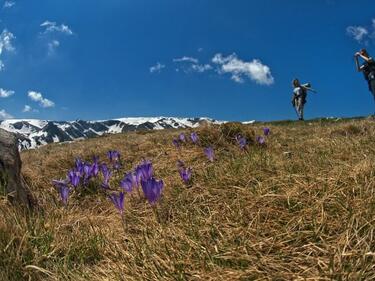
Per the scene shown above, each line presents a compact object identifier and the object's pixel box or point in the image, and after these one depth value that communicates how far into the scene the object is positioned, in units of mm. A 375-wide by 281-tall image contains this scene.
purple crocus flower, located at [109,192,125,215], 3488
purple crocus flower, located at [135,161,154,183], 3943
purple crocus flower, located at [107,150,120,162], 6553
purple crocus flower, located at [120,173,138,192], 4008
